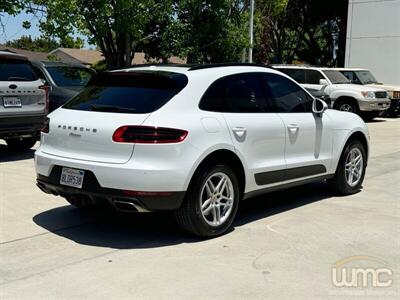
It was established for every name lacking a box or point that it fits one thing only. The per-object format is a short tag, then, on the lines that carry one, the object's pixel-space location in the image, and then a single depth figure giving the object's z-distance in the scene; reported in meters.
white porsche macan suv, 4.93
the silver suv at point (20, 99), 9.36
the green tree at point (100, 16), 16.89
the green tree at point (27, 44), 80.81
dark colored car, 11.74
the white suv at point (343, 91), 18.53
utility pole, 23.32
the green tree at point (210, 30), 20.61
